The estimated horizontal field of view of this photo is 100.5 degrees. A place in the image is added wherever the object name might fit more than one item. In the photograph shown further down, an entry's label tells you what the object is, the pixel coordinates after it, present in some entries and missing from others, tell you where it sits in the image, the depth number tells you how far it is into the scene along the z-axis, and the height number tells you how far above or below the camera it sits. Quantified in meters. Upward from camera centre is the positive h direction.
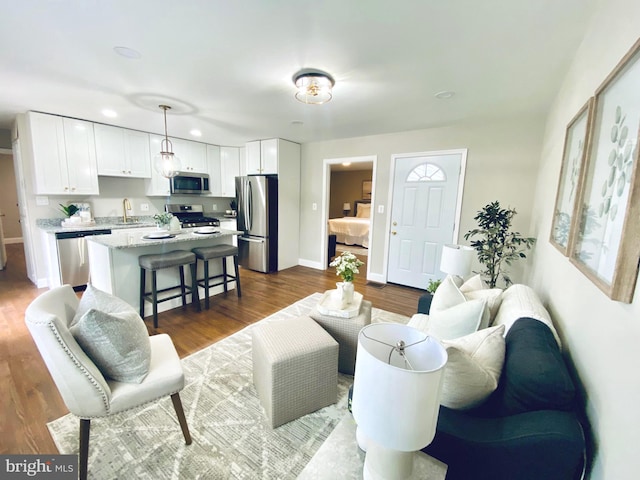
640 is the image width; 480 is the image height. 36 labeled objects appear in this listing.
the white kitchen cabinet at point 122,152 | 3.99 +0.70
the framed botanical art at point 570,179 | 1.39 +0.20
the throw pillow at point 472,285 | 2.03 -0.61
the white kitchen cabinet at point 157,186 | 4.68 +0.21
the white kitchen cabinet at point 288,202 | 4.82 -0.01
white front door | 3.74 -0.10
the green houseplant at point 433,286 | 2.55 -0.76
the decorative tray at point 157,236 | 2.92 -0.43
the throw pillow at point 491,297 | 1.70 -0.60
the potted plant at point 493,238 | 2.87 -0.32
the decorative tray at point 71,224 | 3.79 -0.42
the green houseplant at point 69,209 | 3.90 -0.22
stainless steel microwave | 4.91 +0.29
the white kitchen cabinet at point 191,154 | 4.90 +0.84
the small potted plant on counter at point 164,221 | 3.25 -0.28
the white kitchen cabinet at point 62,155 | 3.43 +0.53
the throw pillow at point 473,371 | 0.96 -0.62
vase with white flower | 2.18 -0.57
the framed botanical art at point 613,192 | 0.79 +0.08
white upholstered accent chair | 1.11 -0.84
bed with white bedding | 6.93 -0.70
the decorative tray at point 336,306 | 2.06 -0.83
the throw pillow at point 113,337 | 1.20 -0.66
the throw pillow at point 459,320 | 1.42 -0.62
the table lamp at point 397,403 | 0.66 -0.51
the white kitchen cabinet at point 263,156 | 4.73 +0.81
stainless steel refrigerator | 4.78 -0.35
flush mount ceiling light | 2.19 +1.01
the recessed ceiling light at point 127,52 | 1.90 +1.04
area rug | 1.39 -1.39
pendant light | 3.02 +0.38
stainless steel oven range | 5.12 -0.35
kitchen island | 2.73 -0.68
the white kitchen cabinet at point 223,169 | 5.45 +0.64
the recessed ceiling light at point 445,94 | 2.54 +1.08
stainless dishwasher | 3.59 -0.85
